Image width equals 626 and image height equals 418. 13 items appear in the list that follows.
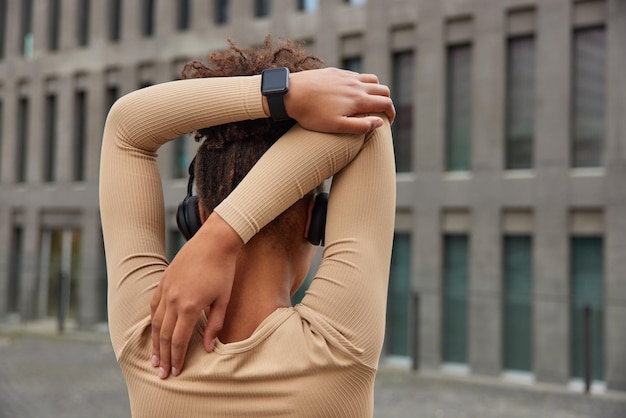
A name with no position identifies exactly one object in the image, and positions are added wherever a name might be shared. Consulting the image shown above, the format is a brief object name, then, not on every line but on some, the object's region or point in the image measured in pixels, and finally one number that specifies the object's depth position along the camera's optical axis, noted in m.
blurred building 12.66
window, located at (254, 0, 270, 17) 17.25
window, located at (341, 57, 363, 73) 15.77
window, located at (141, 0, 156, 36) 19.20
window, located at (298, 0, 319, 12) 16.25
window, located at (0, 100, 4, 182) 21.48
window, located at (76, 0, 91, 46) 20.45
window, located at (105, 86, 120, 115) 19.67
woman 1.23
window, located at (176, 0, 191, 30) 18.48
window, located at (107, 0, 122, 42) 19.86
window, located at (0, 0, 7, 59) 22.14
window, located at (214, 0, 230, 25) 17.94
